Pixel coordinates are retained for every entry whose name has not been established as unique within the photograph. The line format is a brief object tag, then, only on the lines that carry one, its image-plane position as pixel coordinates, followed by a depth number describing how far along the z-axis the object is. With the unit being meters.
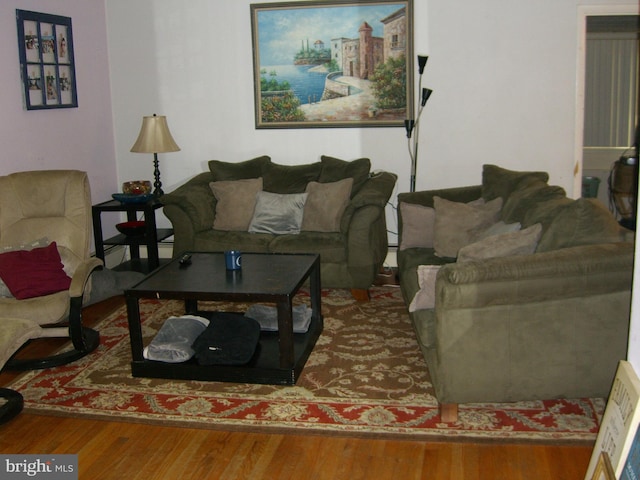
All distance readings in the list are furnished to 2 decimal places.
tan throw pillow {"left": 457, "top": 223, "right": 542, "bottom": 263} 3.45
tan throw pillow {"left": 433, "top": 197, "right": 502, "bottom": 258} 4.52
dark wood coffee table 3.70
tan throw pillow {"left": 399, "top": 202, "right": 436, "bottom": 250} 4.84
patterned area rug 3.28
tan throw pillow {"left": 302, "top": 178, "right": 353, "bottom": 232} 5.34
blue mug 4.15
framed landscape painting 5.79
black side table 5.64
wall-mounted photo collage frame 5.08
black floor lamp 5.48
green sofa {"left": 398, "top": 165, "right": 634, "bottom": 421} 3.09
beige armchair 4.17
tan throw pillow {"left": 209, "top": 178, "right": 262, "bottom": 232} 5.53
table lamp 5.79
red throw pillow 4.11
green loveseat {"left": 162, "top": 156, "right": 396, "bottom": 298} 5.01
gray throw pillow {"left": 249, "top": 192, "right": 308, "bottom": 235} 5.41
